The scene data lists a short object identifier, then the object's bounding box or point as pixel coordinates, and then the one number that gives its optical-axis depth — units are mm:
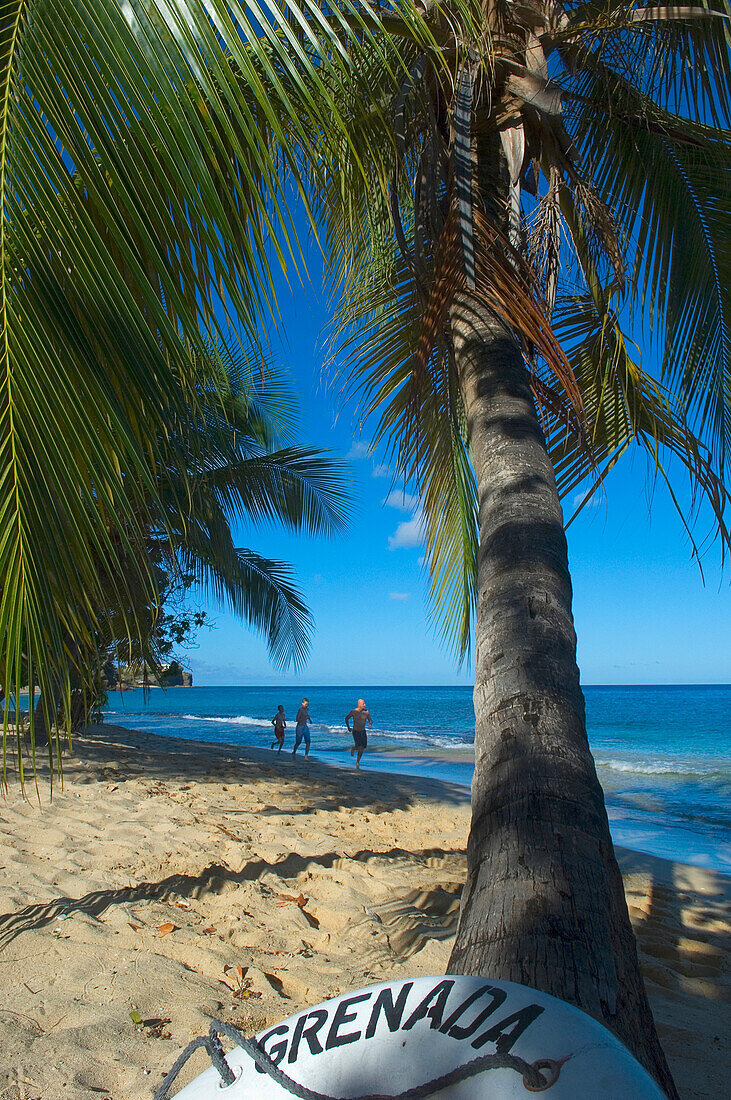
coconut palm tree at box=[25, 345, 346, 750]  8336
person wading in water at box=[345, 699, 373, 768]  12398
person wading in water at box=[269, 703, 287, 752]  13998
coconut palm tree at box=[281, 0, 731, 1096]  1552
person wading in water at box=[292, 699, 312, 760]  12682
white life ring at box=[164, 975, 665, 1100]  901
